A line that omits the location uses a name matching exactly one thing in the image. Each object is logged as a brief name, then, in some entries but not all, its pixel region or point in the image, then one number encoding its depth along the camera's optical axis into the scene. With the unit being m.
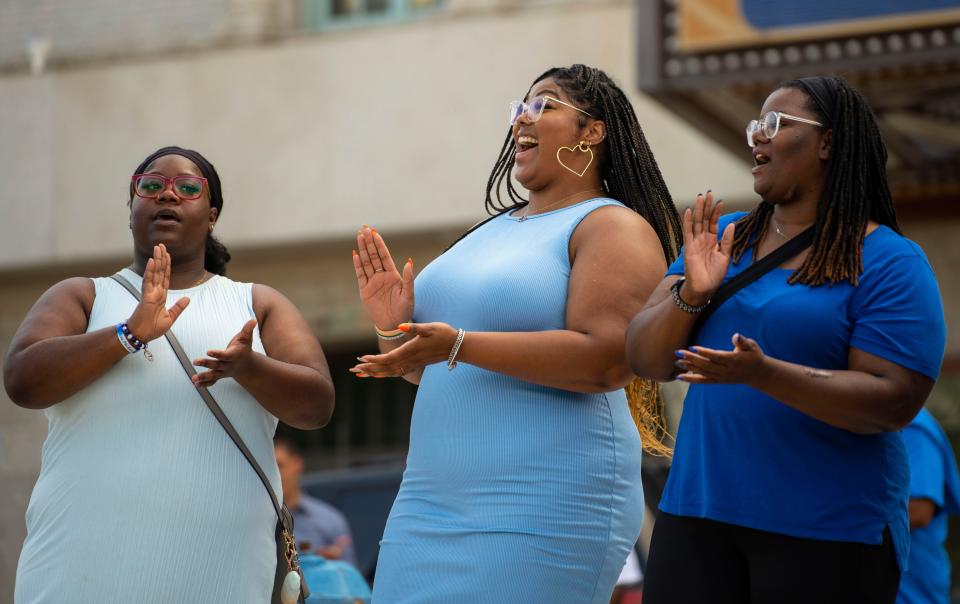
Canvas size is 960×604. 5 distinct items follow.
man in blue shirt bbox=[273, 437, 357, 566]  15.34
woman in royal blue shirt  7.08
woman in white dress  8.33
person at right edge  11.84
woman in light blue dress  7.79
